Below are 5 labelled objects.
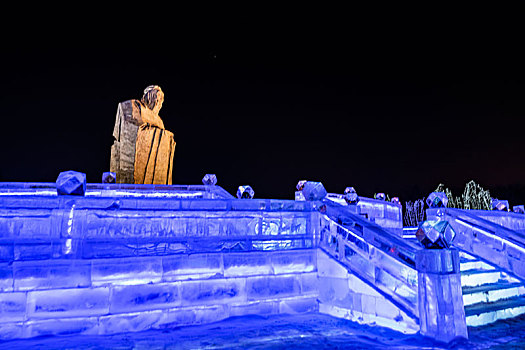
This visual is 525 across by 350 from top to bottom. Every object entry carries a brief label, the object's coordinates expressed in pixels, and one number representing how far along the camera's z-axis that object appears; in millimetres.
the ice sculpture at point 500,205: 15105
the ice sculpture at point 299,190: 12638
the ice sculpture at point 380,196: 15930
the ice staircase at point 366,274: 5691
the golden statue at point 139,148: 15492
